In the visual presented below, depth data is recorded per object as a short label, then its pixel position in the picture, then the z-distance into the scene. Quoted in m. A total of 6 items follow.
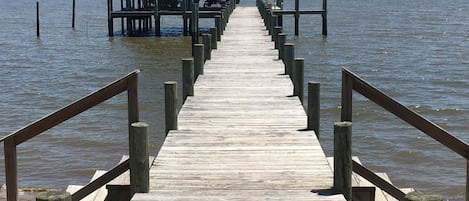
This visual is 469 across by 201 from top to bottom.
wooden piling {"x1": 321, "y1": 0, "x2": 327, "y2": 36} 38.91
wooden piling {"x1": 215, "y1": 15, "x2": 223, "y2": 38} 21.91
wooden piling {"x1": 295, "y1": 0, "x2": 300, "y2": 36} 38.74
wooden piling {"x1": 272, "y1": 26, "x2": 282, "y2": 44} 18.53
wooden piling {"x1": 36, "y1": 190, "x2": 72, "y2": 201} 5.18
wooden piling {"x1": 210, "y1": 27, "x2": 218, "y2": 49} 18.73
